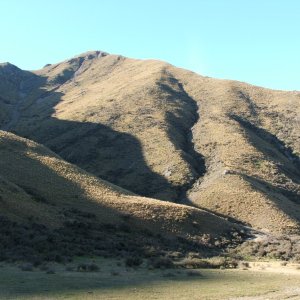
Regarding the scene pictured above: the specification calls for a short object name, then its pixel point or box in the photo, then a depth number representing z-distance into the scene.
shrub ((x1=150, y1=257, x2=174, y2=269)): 32.15
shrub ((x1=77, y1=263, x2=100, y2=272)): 28.53
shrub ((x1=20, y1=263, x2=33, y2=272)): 26.82
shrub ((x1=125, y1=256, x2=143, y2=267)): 32.53
